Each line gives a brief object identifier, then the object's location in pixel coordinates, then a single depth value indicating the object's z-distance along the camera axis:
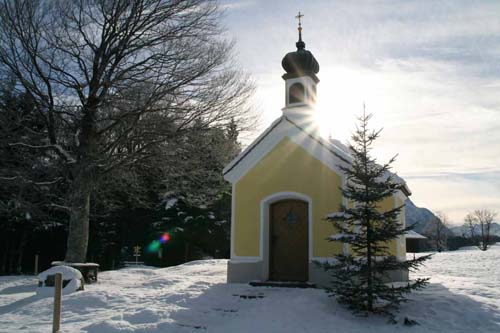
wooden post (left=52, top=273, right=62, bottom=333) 7.32
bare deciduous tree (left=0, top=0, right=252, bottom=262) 12.86
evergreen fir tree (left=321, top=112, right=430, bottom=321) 8.66
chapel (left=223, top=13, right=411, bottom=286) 11.77
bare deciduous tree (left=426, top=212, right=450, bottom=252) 68.28
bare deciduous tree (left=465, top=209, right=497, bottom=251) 61.04
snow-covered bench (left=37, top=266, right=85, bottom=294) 11.09
